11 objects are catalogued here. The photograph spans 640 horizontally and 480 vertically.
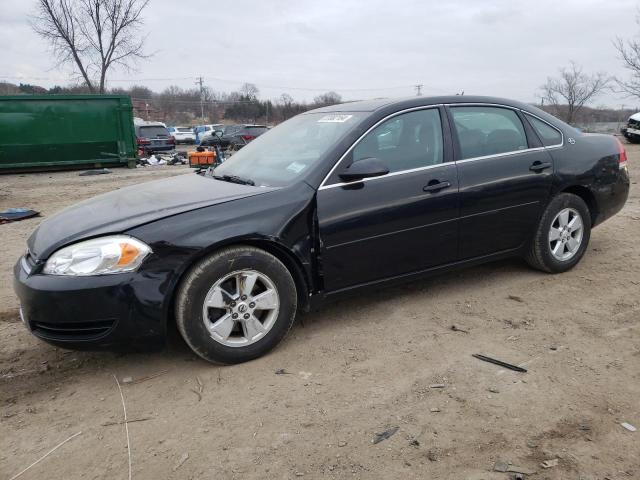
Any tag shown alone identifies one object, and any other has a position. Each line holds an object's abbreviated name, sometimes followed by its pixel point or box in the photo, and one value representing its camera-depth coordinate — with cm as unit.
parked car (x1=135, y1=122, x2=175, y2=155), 2134
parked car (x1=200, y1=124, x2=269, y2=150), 2097
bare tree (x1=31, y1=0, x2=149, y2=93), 2759
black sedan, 282
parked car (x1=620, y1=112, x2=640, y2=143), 1952
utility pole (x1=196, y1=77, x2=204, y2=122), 6291
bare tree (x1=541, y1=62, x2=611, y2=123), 4138
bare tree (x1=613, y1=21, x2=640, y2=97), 2560
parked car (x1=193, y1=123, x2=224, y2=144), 3403
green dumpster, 1481
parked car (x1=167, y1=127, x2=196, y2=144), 3622
